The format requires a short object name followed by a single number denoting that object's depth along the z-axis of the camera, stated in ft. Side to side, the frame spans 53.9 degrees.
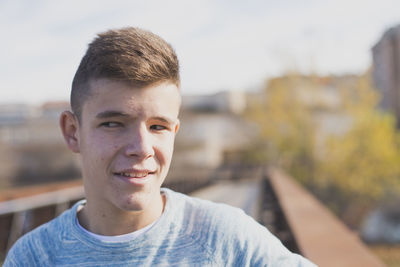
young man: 3.74
